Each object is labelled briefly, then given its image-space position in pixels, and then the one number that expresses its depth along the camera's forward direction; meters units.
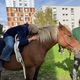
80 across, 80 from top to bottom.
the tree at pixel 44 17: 23.57
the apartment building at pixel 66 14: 47.25
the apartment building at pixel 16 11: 55.19
